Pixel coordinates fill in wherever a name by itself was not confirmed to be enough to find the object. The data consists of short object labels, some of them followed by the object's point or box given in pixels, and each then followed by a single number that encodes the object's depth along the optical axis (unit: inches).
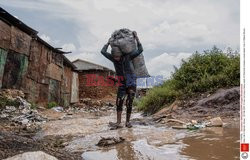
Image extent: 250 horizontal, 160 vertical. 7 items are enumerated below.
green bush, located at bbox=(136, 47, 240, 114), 295.3
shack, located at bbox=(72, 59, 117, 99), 1089.4
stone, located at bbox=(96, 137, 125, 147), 137.0
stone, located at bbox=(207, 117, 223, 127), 184.0
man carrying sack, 196.2
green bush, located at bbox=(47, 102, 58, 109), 627.7
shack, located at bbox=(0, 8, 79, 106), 446.6
